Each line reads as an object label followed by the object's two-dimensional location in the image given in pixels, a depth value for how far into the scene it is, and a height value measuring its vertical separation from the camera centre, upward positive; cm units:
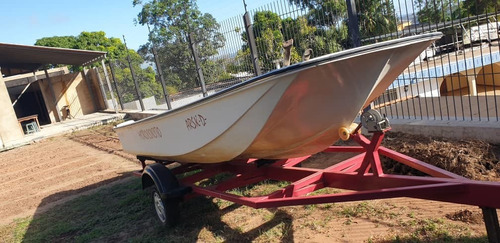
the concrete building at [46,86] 1677 +92
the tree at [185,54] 856 +45
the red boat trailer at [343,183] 214 -105
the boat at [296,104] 243 -37
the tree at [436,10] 475 +9
